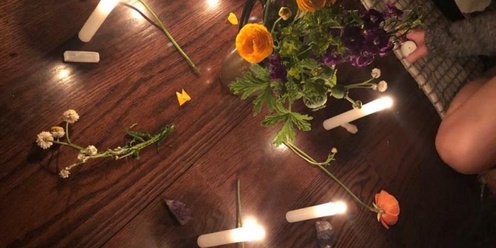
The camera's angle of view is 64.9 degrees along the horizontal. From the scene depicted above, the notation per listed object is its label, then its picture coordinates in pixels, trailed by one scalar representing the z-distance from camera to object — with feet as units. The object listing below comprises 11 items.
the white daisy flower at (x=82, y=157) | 2.36
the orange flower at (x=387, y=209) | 3.11
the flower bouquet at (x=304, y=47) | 1.90
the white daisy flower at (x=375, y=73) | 2.63
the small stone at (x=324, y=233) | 2.86
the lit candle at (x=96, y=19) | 2.49
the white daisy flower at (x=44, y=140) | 2.29
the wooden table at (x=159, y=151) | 2.32
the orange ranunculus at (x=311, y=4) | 1.69
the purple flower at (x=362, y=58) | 1.96
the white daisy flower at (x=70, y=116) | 2.39
